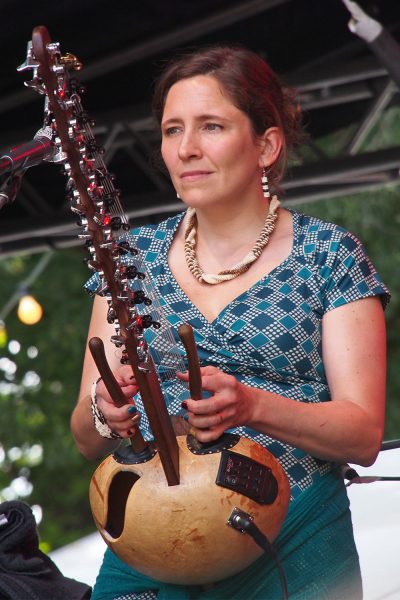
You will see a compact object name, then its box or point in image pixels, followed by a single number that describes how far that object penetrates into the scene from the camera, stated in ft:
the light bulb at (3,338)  74.94
